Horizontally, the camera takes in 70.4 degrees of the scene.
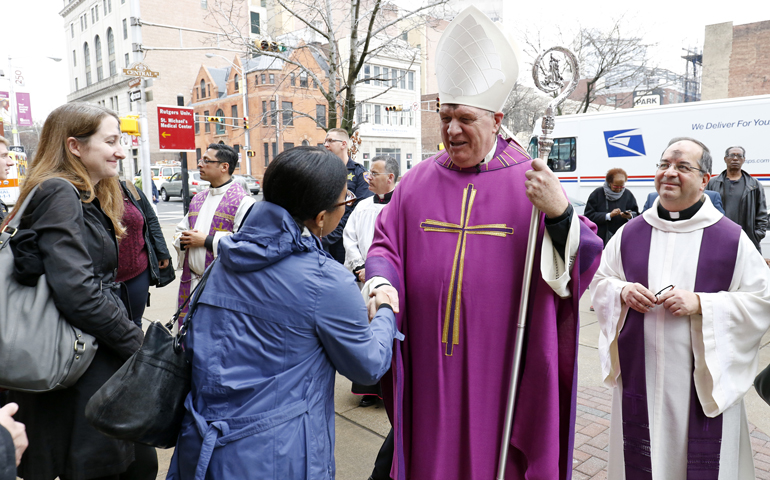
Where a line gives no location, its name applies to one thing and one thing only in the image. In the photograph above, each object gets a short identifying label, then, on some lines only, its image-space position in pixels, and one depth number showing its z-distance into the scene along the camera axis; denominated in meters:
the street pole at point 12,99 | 28.52
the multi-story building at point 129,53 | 51.22
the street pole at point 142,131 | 12.89
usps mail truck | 9.59
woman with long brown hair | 1.91
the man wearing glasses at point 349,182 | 4.73
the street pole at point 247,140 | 38.92
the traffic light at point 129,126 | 12.16
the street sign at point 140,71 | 11.38
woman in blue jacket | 1.57
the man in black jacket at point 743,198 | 6.57
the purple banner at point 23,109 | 28.77
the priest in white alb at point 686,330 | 2.38
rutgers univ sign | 9.36
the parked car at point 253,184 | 32.07
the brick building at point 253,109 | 39.19
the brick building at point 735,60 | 26.33
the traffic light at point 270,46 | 11.12
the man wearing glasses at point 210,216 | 3.96
